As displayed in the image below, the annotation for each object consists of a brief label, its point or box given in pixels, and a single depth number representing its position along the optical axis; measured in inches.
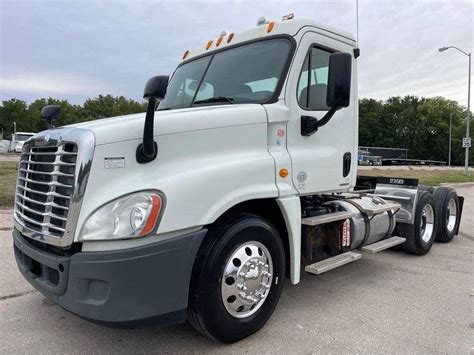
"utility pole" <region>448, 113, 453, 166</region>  2723.9
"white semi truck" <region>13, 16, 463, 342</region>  103.6
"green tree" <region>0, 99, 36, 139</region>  2487.7
